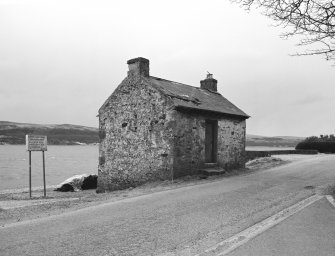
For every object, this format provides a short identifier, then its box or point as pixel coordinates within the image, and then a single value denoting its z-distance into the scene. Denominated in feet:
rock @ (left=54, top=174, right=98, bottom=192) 70.59
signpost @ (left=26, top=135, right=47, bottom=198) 49.08
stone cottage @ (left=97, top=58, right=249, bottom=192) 51.60
